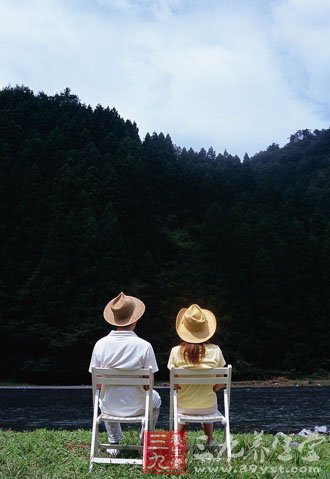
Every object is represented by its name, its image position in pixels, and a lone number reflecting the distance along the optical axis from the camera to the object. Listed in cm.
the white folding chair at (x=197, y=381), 434
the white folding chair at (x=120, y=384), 418
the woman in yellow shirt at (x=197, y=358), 453
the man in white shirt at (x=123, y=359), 434
